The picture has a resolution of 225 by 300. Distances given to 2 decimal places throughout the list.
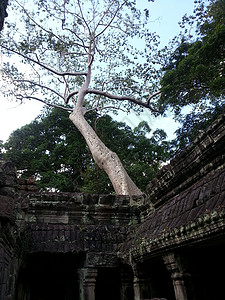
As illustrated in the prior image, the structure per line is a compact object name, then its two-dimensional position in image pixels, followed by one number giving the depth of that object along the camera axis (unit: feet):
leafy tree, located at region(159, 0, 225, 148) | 24.52
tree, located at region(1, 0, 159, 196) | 39.86
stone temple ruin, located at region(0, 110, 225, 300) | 8.36
